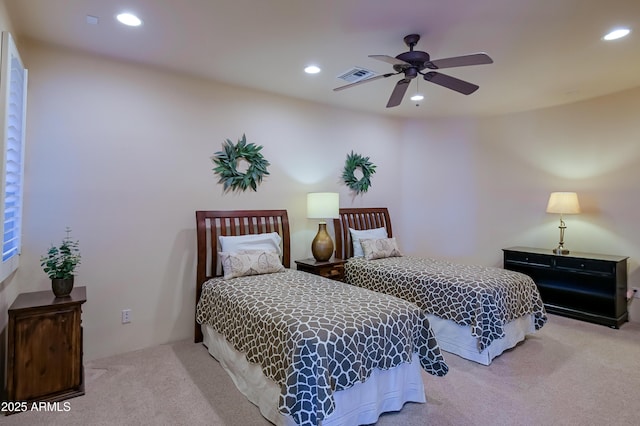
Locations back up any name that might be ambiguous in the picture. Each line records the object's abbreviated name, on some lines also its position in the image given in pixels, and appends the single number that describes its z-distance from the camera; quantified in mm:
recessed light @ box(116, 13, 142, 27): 2508
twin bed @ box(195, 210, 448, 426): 1949
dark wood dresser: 4008
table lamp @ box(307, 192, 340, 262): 4215
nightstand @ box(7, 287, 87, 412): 2346
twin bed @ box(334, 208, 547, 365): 3053
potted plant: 2613
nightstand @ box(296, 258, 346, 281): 4055
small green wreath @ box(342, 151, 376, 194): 4973
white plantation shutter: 2170
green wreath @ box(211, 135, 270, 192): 3875
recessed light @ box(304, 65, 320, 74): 3445
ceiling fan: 2465
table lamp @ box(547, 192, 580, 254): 4359
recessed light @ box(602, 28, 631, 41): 2695
